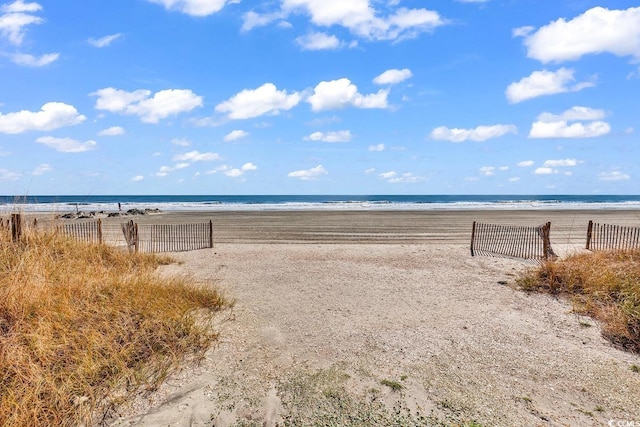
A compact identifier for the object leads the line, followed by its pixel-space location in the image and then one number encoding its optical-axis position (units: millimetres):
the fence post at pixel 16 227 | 8180
